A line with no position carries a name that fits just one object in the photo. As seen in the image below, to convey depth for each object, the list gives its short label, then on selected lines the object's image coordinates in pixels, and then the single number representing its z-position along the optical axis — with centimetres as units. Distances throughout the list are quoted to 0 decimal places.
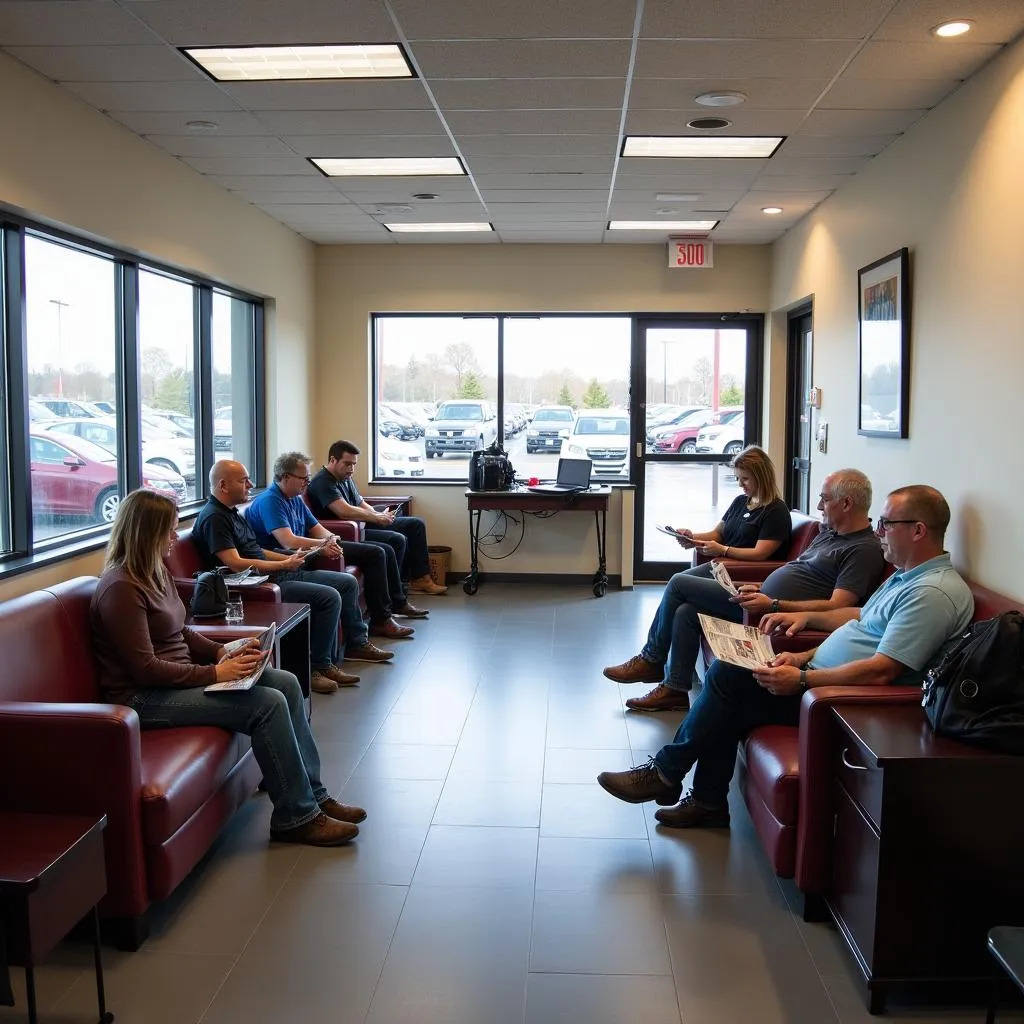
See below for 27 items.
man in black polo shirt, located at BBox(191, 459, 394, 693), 479
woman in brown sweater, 305
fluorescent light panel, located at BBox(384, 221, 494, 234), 716
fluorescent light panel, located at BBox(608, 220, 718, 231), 700
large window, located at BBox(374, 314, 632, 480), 827
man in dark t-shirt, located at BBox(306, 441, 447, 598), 679
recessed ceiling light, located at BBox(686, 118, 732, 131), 446
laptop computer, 785
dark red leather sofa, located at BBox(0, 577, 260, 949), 257
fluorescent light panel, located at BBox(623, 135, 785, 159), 482
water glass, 392
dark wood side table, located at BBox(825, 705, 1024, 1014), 232
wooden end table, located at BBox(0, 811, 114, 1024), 208
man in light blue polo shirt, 289
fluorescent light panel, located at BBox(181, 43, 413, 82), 367
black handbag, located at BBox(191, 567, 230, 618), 397
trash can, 796
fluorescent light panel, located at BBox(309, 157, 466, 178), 528
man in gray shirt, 397
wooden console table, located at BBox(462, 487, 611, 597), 770
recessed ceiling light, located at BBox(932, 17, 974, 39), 328
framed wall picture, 451
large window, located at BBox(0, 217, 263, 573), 400
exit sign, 761
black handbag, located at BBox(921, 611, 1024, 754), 234
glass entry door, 811
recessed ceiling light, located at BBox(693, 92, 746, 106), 405
